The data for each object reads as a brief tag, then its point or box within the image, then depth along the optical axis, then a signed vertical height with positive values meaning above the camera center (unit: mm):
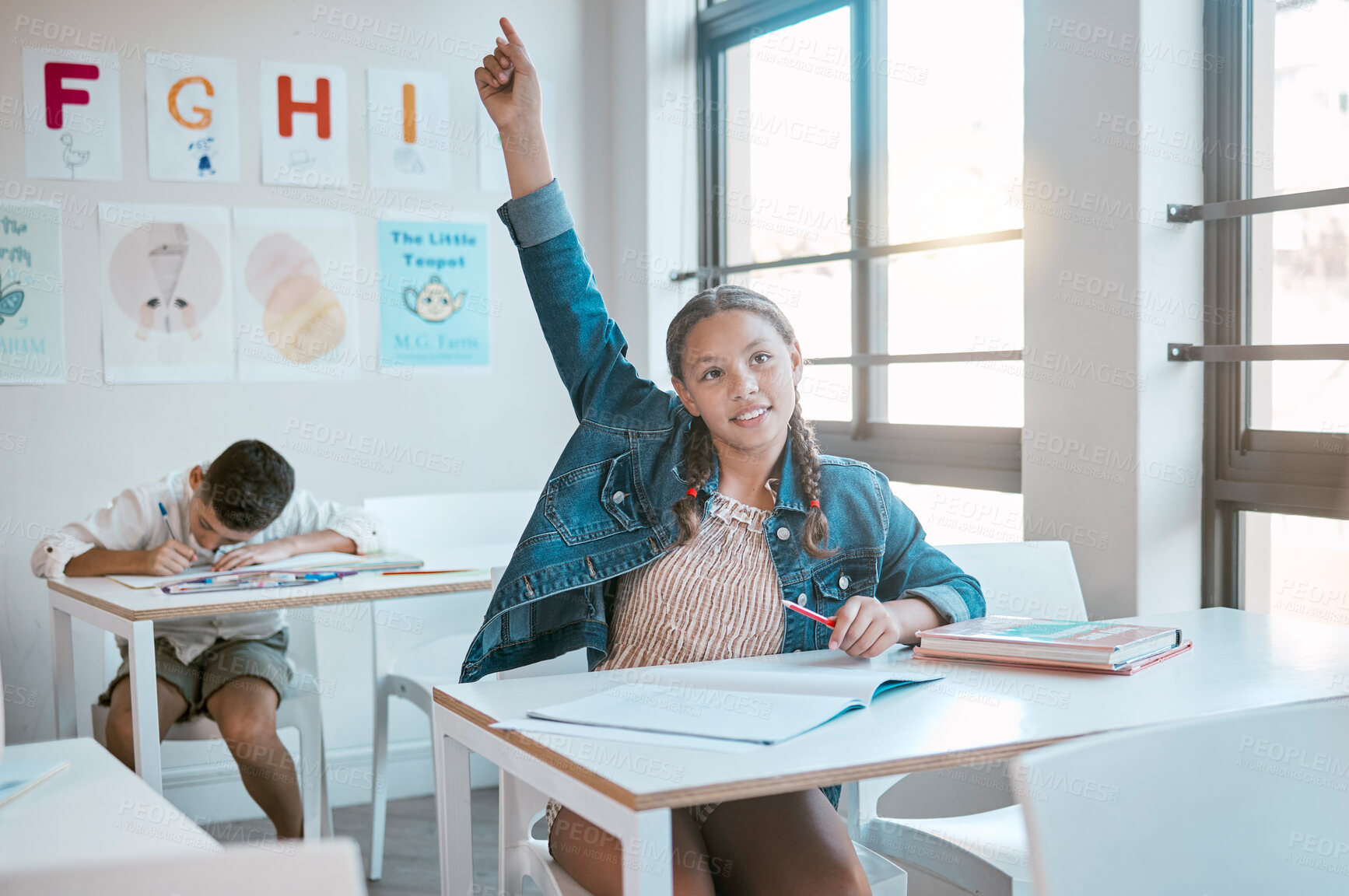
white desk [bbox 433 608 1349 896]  1048 -324
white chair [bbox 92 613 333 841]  2633 -704
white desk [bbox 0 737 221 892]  1024 -369
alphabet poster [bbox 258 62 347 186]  3393 +822
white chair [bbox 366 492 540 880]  2967 -350
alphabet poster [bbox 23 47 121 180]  3141 +793
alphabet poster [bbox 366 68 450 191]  3523 +836
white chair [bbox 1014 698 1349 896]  875 -319
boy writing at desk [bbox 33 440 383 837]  2588 -317
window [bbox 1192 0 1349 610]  2006 +160
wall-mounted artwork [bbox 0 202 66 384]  3123 +318
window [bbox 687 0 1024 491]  2693 +513
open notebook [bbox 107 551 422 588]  2539 -330
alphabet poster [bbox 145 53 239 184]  3268 +809
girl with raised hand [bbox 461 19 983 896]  1650 -139
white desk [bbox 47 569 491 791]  2197 -364
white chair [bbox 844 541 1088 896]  1621 -611
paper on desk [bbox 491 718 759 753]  1134 -317
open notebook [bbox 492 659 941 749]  1185 -313
